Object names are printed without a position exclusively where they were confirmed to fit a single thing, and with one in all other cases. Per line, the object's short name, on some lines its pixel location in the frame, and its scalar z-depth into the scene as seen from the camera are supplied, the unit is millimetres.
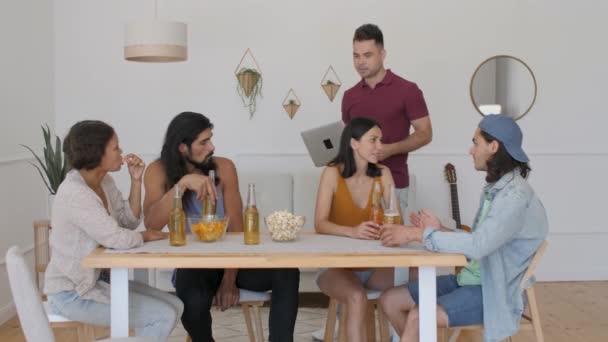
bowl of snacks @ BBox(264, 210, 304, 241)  2988
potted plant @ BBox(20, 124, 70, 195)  4895
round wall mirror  5809
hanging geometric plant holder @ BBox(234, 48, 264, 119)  5703
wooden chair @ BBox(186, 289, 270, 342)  3420
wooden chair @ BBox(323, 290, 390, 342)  3569
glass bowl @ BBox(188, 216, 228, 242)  2988
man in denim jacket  2836
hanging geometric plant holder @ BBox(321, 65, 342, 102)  5715
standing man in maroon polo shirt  4066
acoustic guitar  5695
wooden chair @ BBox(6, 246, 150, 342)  2416
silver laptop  4148
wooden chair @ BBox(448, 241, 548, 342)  2967
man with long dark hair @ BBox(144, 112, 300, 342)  3315
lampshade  4793
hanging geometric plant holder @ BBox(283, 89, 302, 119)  5742
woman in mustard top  3367
